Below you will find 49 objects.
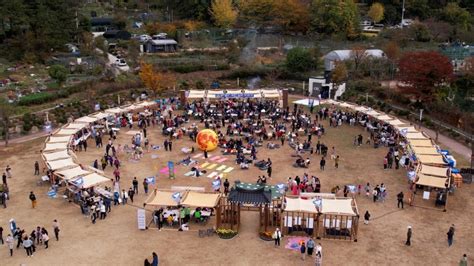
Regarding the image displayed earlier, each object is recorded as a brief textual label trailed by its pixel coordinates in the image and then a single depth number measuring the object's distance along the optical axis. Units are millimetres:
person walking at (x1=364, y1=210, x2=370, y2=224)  22777
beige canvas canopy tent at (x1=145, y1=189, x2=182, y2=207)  22469
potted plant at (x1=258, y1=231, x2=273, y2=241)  21430
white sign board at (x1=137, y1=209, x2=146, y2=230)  22078
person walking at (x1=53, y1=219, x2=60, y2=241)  21234
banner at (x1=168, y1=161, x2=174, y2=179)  28453
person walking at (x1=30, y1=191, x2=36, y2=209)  24500
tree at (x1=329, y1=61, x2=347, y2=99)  50531
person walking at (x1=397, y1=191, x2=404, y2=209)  24420
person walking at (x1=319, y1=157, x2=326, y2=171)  29703
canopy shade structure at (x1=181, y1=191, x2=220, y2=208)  22328
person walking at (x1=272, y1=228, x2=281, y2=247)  20891
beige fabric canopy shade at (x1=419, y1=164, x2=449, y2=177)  26077
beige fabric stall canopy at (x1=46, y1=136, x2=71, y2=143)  31769
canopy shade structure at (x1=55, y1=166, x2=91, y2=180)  26016
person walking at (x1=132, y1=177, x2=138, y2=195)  26203
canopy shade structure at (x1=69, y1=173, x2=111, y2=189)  24938
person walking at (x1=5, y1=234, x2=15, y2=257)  20156
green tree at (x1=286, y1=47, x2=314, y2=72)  56406
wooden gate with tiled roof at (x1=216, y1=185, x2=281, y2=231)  21422
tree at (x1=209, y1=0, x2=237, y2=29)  76625
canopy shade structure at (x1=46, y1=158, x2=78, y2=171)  27219
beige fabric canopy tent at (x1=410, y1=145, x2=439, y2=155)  28964
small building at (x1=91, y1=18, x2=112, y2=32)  78875
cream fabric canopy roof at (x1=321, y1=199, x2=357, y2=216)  21266
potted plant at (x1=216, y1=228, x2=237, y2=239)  21656
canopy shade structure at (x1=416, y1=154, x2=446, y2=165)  27703
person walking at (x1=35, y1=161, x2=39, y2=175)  28891
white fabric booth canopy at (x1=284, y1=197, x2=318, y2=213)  21572
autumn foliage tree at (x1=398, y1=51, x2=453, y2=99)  41125
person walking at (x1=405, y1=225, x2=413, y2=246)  20797
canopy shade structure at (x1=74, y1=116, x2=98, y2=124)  36250
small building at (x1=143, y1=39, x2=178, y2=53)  66438
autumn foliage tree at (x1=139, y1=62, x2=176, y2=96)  47938
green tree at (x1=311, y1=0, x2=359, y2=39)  72250
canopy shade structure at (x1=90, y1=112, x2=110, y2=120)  37694
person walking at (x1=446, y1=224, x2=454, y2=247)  20688
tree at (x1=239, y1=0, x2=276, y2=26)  75500
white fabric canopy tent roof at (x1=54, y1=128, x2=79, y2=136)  33469
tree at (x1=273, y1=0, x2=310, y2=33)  74625
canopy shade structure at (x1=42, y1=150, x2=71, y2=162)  28547
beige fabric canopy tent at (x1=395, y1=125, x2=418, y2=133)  33031
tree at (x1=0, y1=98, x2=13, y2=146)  34878
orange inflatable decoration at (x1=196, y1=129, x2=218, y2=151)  32656
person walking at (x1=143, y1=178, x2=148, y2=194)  26297
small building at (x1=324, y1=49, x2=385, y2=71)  56625
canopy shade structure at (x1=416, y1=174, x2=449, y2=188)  24891
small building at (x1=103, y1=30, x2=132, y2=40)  71938
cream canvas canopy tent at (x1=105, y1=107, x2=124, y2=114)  39484
